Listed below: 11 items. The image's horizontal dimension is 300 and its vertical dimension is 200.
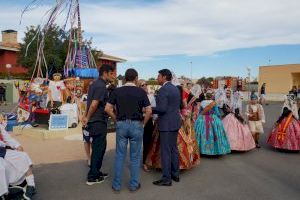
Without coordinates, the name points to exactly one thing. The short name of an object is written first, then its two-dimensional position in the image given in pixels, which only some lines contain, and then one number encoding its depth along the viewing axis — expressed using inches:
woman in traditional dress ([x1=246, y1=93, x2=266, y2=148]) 218.2
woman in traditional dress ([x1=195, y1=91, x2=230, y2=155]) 185.0
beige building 1060.6
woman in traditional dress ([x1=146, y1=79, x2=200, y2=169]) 156.3
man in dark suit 139.5
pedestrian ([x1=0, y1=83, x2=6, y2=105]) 698.7
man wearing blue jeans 129.0
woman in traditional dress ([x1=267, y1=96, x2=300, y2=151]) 202.3
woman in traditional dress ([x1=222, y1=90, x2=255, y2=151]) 199.6
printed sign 252.2
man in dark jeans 137.7
